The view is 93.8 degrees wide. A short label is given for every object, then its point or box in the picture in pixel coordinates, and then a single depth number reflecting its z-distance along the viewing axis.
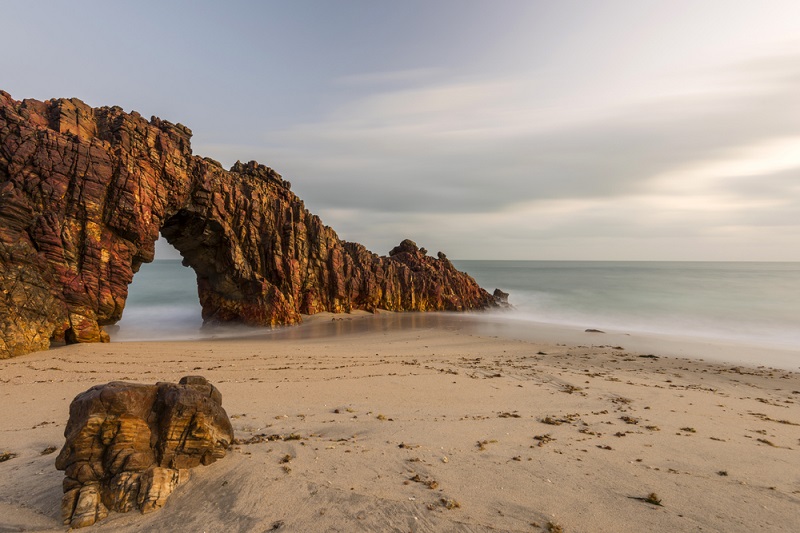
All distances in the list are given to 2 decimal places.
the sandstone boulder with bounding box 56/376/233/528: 4.34
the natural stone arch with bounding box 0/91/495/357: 15.48
